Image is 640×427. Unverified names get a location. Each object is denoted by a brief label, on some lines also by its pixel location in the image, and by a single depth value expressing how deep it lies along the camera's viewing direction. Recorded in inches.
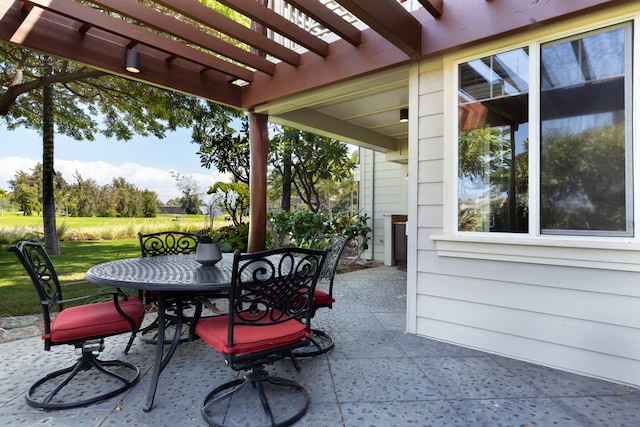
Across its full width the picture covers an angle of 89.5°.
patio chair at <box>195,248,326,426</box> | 65.0
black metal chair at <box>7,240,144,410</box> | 73.1
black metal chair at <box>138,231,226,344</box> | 79.9
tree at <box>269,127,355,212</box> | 329.1
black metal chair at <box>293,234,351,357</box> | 99.9
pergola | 92.1
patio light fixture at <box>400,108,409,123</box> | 171.8
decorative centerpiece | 91.7
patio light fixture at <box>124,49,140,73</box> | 113.3
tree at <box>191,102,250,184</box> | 249.6
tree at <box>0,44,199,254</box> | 200.2
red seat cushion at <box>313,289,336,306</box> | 99.7
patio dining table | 69.5
